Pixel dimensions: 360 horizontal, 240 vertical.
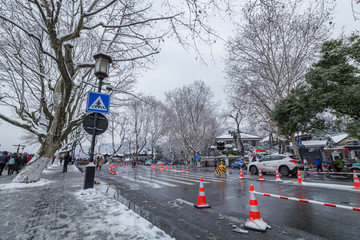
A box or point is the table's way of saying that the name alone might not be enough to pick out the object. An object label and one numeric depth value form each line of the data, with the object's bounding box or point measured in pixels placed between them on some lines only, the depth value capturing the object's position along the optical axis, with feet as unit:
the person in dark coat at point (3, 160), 43.36
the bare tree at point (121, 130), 107.96
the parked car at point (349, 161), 59.45
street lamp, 19.61
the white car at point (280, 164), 44.32
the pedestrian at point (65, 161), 53.81
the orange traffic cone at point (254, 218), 11.72
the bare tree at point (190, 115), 101.30
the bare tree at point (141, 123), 116.41
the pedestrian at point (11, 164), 45.60
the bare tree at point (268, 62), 56.49
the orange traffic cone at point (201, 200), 17.02
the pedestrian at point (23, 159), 51.48
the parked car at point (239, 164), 86.80
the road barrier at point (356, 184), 26.09
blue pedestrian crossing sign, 19.84
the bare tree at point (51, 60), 17.81
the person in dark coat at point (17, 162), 47.43
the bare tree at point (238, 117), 119.85
